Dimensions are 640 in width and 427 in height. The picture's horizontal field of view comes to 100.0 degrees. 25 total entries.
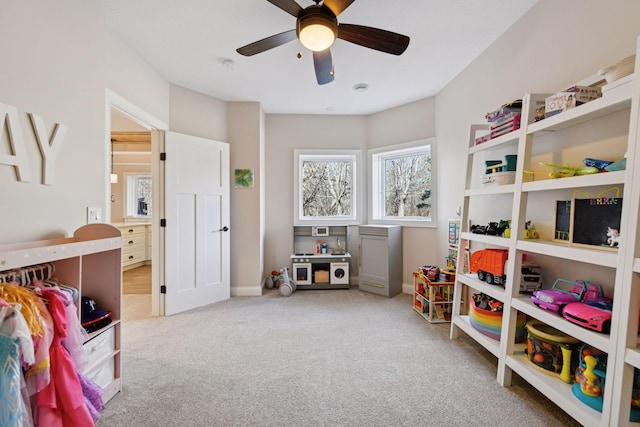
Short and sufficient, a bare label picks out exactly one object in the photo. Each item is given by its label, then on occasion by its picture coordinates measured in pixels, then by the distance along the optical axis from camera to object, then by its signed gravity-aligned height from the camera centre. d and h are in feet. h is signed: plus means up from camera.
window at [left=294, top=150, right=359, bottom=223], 14.24 +0.75
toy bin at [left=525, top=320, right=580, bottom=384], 4.99 -2.78
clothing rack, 4.08 -1.27
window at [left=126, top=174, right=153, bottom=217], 19.01 +0.10
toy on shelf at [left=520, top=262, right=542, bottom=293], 6.12 -1.63
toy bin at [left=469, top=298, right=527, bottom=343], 6.47 -2.90
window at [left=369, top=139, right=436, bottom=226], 12.25 +1.01
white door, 10.02 -0.93
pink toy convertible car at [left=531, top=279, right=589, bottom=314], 4.97 -1.66
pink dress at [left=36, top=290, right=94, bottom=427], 3.52 -2.66
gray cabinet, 11.96 -2.54
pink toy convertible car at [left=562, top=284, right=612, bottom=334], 4.15 -1.67
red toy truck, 6.55 -1.48
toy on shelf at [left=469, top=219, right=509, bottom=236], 6.86 -0.57
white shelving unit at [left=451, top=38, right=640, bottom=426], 3.74 -0.66
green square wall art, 12.16 +1.09
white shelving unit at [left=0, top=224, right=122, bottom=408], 4.68 -1.69
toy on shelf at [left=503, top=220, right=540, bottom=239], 6.07 -0.54
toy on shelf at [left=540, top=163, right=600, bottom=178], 4.61 +0.69
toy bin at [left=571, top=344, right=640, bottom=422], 4.16 -2.82
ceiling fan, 5.22 +3.55
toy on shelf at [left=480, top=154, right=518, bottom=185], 6.54 +0.89
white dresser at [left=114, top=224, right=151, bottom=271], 16.56 -3.06
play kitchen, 12.85 -2.88
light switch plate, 5.90 -0.42
